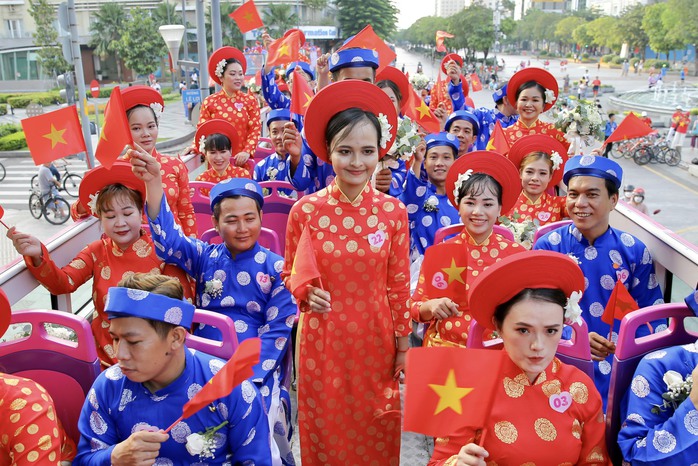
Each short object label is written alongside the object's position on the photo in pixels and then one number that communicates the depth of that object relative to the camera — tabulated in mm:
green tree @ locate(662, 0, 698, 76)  40031
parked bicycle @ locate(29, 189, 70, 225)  13344
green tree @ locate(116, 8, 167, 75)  38469
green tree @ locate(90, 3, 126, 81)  42938
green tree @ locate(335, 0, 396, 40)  48219
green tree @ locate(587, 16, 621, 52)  54062
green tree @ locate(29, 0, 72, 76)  32000
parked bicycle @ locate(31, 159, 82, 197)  15366
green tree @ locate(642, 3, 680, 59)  44812
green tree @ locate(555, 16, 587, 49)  74244
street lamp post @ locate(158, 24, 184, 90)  12102
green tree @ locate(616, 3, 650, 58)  51156
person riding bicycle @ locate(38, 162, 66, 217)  13039
